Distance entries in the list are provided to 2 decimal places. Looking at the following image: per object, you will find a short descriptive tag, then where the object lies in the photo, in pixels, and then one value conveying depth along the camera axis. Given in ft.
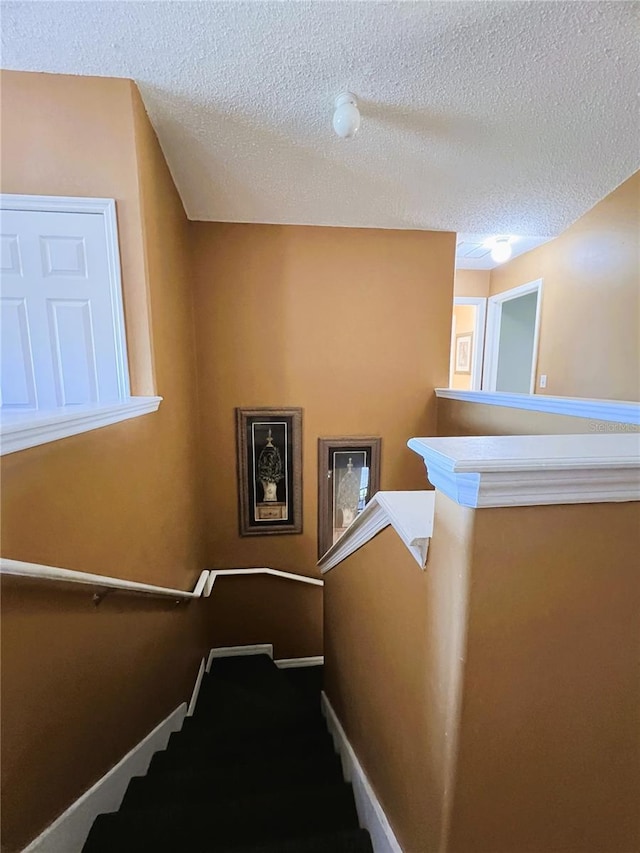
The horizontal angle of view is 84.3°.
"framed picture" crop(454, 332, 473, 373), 16.01
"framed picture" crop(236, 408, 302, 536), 9.82
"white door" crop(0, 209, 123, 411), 5.37
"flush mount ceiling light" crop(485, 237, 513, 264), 10.41
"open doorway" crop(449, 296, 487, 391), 14.30
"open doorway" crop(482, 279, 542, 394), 14.01
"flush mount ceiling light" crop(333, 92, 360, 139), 5.49
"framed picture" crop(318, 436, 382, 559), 10.15
